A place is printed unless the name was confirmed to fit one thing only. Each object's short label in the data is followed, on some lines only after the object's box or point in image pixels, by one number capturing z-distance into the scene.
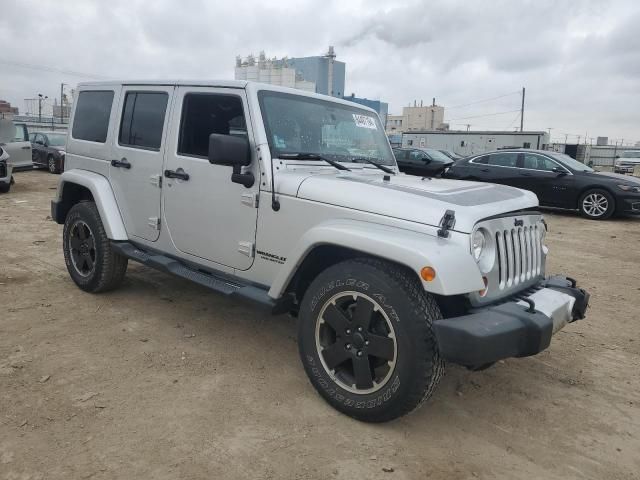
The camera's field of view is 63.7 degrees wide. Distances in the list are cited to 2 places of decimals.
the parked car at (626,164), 26.67
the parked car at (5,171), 12.18
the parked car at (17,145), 14.32
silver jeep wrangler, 2.62
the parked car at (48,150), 17.65
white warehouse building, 31.75
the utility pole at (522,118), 54.09
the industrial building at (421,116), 79.38
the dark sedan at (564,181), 10.81
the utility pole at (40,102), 50.79
